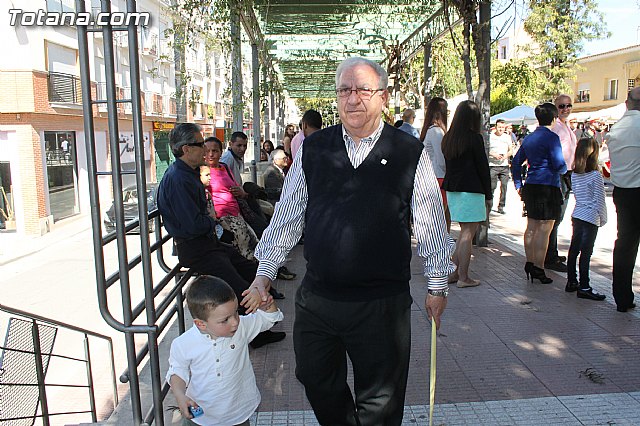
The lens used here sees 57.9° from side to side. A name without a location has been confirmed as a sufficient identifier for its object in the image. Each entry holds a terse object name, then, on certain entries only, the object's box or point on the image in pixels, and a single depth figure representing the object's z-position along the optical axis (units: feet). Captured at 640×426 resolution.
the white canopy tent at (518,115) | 69.77
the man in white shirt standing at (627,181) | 15.74
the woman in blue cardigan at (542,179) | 18.97
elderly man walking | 8.21
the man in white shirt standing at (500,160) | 40.51
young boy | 8.74
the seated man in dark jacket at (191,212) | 12.73
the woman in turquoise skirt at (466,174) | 18.35
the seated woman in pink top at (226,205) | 17.06
